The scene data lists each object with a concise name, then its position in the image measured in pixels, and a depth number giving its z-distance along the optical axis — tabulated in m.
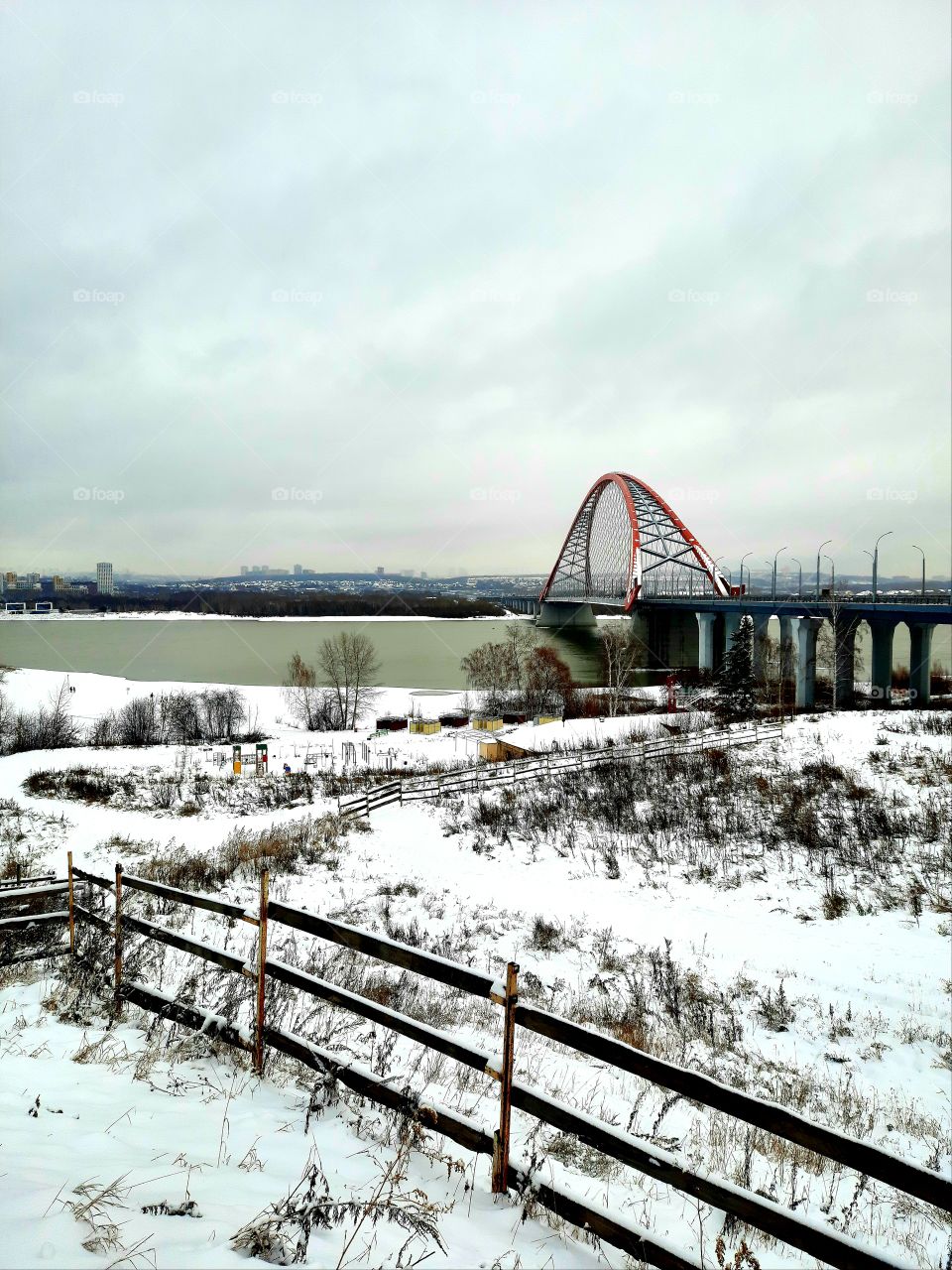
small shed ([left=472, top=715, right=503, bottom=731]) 35.84
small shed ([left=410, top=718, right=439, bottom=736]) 37.85
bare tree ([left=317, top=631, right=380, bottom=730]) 46.41
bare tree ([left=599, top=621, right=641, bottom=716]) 44.36
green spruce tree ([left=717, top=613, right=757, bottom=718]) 36.31
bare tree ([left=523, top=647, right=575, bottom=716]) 44.25
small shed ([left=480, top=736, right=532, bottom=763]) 28.66
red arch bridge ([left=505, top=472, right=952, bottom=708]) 42.22
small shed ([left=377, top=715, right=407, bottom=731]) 40.03
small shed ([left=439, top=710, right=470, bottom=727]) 40.72
